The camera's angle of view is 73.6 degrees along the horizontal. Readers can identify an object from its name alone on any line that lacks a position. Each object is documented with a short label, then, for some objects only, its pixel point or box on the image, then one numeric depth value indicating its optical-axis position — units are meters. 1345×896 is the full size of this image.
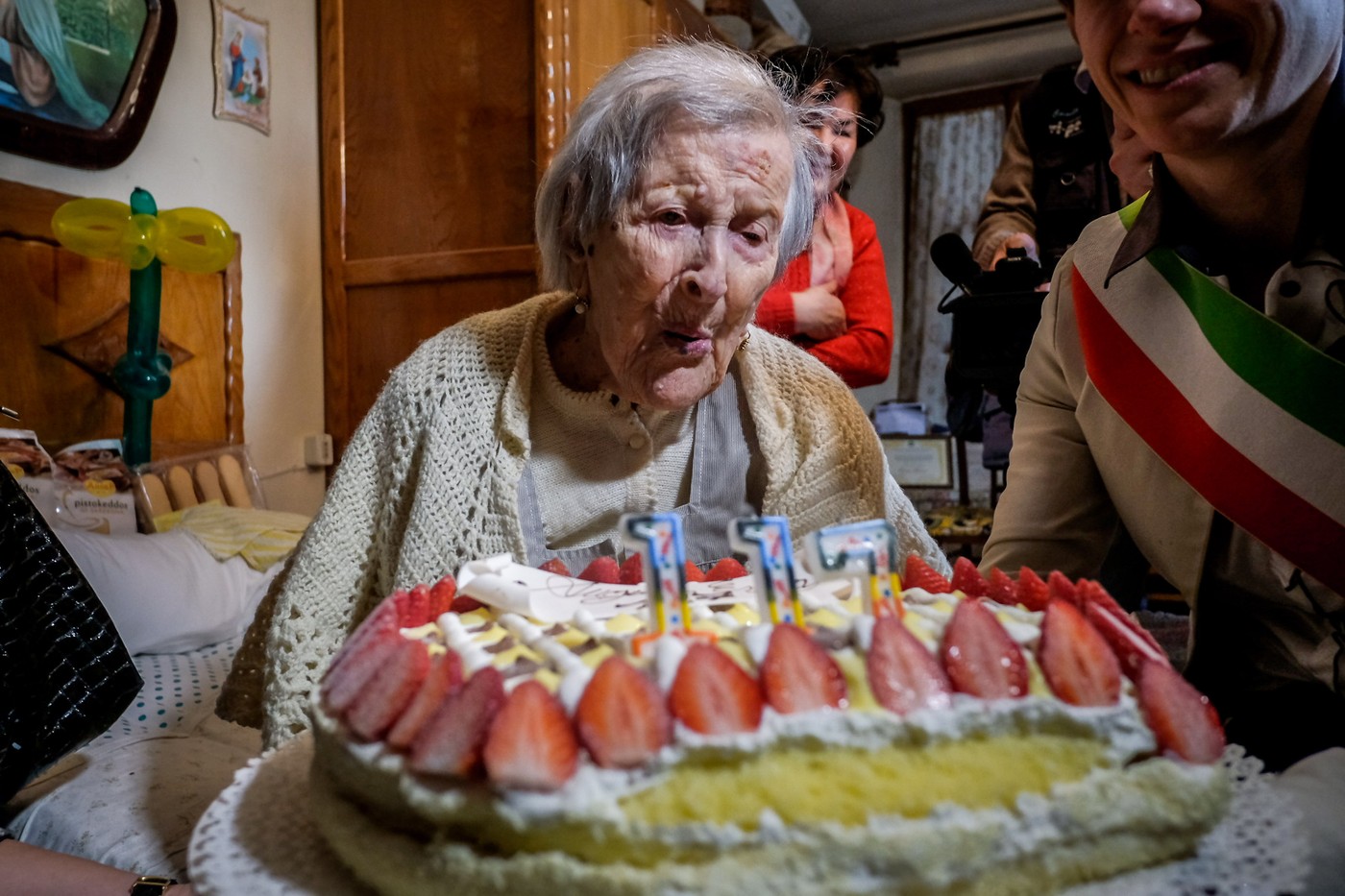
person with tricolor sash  0.89
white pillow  1.62
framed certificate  4.35
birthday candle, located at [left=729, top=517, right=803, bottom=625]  0.62
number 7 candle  0.63
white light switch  3.12
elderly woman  1.13
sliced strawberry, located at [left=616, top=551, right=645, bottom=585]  0.88
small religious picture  2.71
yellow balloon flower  2.06
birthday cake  0.50
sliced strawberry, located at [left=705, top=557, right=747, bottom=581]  0.89
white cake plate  0.52
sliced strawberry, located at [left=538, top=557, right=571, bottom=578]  0.90
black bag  1.05
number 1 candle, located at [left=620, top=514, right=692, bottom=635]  0.61
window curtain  5.61
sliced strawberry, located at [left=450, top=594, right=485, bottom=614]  0.81
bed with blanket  1.23
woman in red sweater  1.95
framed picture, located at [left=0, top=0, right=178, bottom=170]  2.06
